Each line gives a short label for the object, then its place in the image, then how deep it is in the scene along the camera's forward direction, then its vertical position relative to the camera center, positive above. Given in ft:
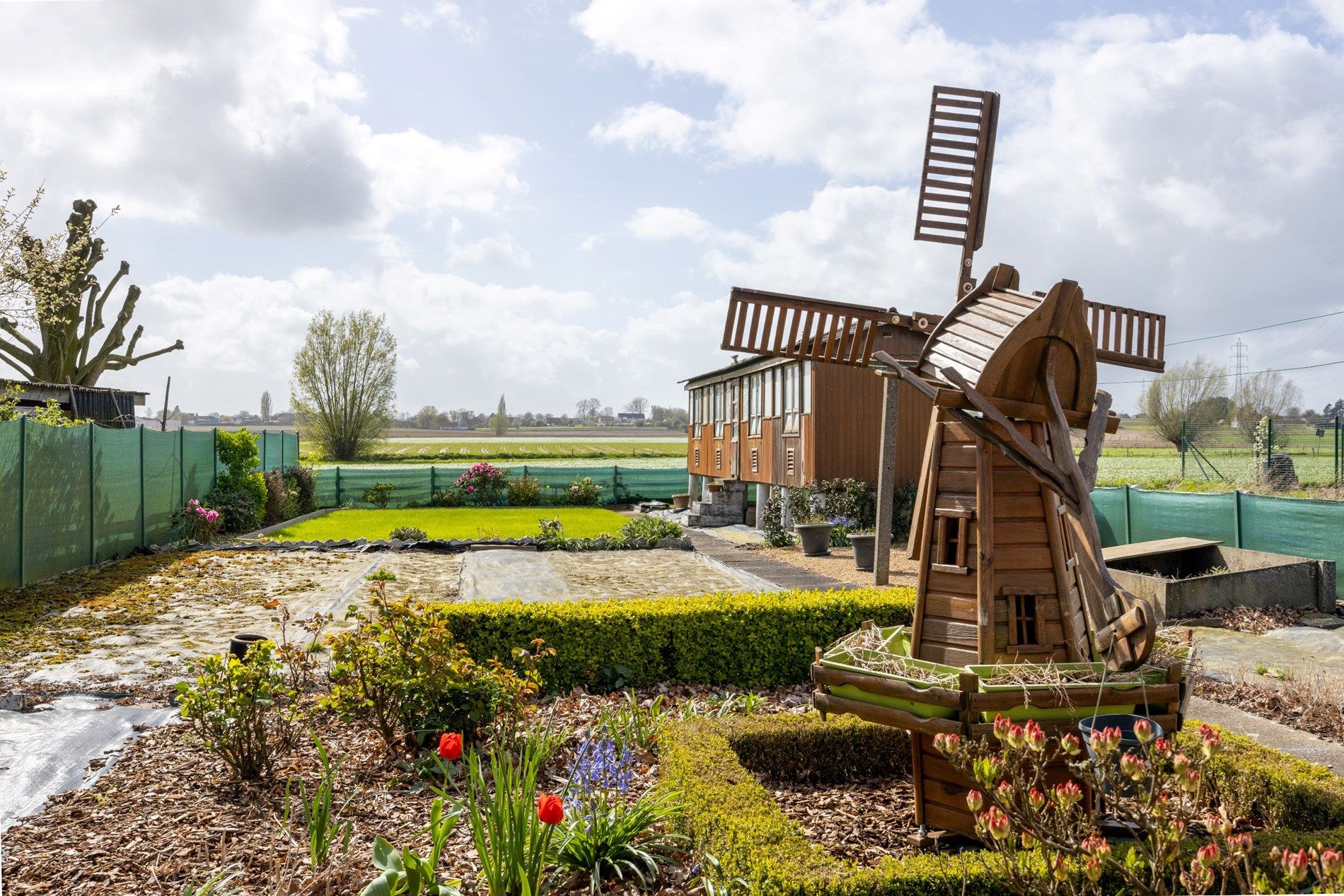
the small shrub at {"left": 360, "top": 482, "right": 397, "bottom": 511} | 113.39 -7.44
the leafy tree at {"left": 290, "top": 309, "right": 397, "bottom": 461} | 191.42 +11.61
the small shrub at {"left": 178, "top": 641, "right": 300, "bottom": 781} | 16.98 -5.26
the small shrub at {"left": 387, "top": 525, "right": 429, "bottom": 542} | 64.80 -7.19
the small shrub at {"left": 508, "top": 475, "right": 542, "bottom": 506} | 114.32 -7.19
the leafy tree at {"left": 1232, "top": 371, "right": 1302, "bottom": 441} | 122.21 +6.66
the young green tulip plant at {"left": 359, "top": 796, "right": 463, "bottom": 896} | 11.55 -5.80
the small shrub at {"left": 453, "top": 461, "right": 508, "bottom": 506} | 115.14 -6.30
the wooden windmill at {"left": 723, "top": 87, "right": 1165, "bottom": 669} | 15.20 -0.91
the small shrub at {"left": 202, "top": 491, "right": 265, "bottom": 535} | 72.59 -6.16
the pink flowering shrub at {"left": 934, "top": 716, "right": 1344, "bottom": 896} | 7.95 -3.76
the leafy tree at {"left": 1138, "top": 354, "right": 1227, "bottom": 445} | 133.69 +7.54
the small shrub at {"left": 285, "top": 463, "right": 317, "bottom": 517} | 96.78 -5.92
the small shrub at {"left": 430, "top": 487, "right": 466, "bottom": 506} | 114.73 -7.98
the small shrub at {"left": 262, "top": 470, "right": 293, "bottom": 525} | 85.05 -6.35
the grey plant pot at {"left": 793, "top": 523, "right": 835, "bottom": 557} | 63.46 -6.94
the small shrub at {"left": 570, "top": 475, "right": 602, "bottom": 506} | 117.70 -7.17
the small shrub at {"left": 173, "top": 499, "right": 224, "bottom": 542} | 63.82 -6.29
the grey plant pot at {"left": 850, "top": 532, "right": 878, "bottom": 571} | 55.21 -6.86
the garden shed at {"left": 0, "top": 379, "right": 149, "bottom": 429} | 70.44 +2.78
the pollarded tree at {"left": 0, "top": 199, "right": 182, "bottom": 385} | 61.00 +10.09
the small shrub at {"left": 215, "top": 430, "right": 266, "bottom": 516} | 75.51 -2.64
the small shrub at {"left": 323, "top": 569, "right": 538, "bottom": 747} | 18.39 -5.21
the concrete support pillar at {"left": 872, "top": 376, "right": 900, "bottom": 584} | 41.75 -2.00
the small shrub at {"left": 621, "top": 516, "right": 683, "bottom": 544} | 63.78 -6.64
